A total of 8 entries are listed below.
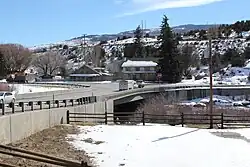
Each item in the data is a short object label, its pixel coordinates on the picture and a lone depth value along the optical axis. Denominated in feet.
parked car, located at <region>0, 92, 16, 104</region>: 134.31
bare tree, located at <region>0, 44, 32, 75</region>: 452.35
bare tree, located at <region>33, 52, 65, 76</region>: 520.01
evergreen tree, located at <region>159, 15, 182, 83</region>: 353.51
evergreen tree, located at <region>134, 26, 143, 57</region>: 570.05
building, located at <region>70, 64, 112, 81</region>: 454.40
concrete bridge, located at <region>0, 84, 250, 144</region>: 64.01
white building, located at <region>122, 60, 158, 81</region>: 436.76
